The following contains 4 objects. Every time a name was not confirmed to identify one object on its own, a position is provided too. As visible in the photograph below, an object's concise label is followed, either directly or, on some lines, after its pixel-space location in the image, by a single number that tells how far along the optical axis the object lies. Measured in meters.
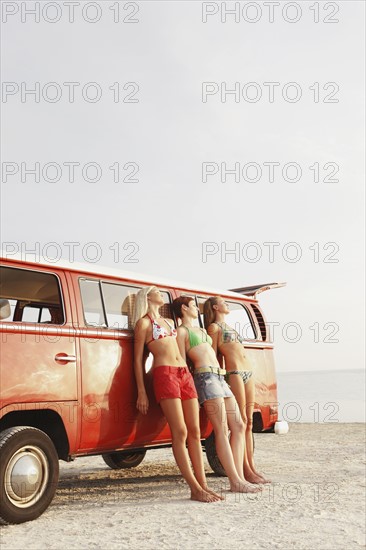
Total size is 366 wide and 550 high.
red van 5.48
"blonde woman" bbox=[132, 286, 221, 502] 6.39
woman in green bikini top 6.86
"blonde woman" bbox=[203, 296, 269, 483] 7.62
